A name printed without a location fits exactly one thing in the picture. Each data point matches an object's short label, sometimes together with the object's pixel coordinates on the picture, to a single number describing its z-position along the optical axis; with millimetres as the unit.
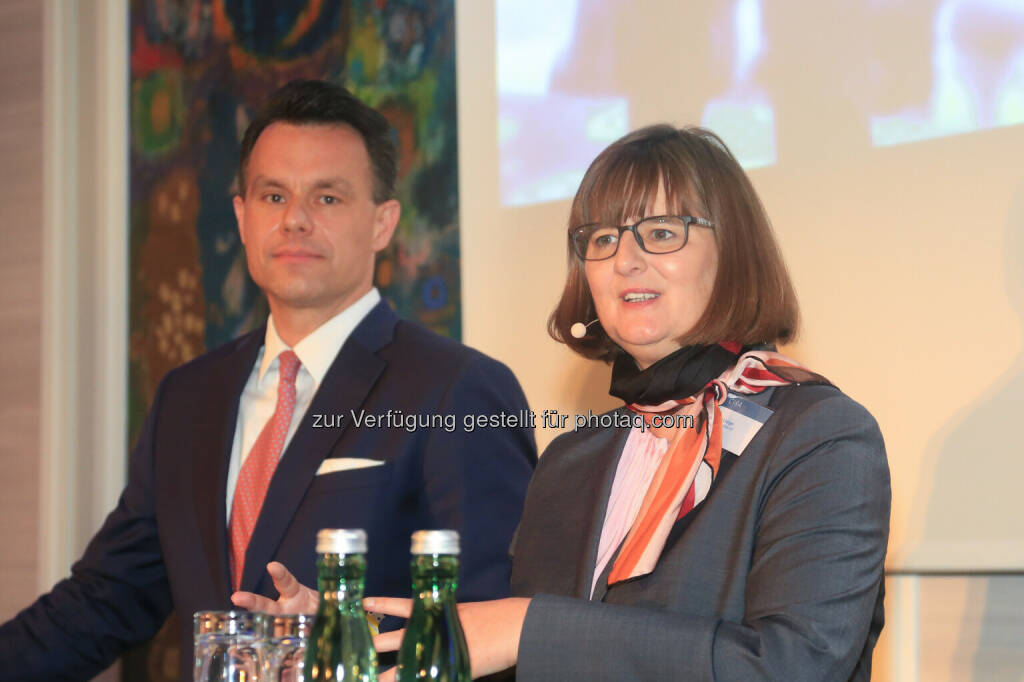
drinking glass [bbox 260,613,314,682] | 2272
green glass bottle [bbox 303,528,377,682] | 2216
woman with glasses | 2365
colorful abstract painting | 3289
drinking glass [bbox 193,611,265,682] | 2277
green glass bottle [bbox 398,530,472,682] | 2209
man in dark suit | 2845
